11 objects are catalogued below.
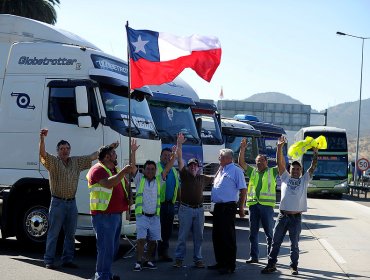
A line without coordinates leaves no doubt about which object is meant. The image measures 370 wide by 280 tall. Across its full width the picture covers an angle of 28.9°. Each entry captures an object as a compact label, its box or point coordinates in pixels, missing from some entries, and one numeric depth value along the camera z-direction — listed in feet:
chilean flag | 35.35
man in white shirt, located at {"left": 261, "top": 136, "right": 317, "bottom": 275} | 34.71
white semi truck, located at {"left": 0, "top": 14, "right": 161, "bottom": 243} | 37.40
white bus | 128.67
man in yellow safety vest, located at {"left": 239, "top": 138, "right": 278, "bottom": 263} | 38.55
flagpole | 32.14
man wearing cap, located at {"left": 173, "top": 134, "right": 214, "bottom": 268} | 35.88
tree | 99.55
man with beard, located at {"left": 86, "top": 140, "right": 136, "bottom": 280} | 28.02
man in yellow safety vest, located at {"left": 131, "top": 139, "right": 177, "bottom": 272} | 35.40
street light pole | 158.37
